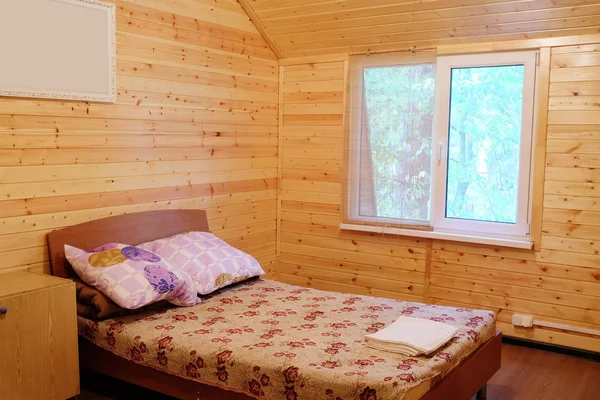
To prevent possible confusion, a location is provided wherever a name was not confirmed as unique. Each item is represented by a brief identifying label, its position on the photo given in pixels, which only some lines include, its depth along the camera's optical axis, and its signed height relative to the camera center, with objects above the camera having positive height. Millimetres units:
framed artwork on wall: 3006 +486
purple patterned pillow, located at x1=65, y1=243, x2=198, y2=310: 3020 -646
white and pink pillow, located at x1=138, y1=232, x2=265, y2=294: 3467 -645
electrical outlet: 3969 -1071
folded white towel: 2641 -819
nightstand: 2637 -852
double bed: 2461 -866
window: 4023 +62
